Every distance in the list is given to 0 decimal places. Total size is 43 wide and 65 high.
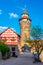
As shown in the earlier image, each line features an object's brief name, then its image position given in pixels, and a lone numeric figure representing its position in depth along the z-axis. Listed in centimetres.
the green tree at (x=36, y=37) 1093
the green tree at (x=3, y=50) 1263
